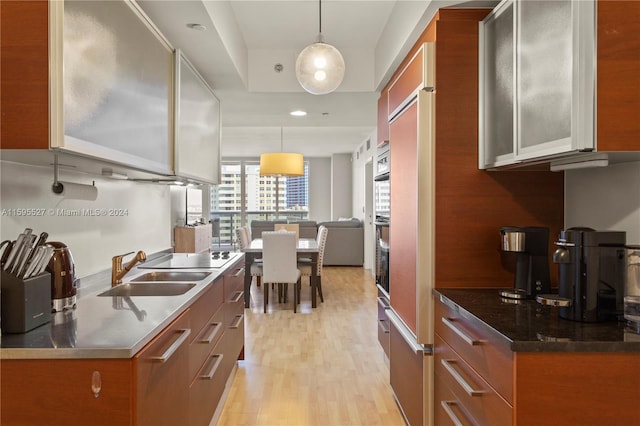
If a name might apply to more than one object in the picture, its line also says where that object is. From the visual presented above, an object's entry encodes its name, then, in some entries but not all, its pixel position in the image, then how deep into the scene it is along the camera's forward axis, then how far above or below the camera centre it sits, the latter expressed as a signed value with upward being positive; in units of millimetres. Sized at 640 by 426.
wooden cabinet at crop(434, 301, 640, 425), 1222 -523
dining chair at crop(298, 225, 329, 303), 5449 -710
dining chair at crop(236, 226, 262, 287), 5496 -458
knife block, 1279 -291
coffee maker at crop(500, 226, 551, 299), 1813 -196
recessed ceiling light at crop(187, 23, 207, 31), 2402 +1082
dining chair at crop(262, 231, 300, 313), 4875 -569
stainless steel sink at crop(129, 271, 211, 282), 2414 -388
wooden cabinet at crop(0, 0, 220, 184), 1263 +457
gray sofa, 8445 -666
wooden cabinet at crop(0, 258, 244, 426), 1177 -538
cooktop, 2693 -356
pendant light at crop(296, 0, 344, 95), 2480 +878
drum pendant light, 6730 +774
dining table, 5191 -619
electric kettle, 1557 -256
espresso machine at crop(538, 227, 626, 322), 1440 -227
